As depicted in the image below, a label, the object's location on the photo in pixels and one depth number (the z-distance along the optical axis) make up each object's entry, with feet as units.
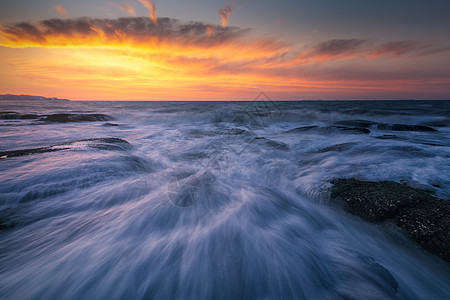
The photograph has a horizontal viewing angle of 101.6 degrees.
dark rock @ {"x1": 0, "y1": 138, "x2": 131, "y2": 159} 16.93
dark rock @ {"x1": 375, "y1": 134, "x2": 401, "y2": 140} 24.53
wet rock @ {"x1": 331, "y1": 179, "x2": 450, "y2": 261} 7.16
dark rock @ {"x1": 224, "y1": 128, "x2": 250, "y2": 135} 37.11
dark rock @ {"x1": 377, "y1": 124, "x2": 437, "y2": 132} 33.09
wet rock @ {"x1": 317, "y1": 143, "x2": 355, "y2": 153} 21.02
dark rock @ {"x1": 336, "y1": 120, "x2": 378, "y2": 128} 40.07
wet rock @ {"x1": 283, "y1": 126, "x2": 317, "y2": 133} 36.83
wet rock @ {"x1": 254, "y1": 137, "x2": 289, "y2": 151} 25.33
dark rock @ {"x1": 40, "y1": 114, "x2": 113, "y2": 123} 47.16
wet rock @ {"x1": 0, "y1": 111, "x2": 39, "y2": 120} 48.63
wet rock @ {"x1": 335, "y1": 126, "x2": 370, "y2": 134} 31.02
